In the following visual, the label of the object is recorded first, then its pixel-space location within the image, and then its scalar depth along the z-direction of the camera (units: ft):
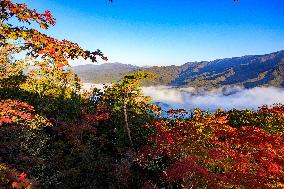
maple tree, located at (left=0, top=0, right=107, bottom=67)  15.66
